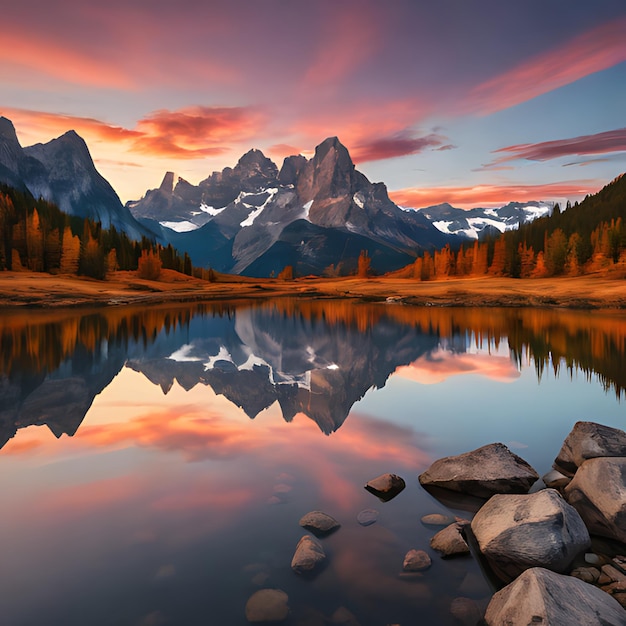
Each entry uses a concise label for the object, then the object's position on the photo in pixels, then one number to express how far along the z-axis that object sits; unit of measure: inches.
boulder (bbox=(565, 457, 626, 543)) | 423.8
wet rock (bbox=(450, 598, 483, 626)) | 327.0
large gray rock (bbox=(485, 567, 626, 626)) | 284.5
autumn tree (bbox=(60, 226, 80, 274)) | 5615.2
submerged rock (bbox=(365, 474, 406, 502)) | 525.3
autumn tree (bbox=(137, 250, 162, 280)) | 7046.8
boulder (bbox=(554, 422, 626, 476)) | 562.6
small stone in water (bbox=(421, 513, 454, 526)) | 461.4
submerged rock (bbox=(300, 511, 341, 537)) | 443.8
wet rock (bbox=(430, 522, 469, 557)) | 402.6
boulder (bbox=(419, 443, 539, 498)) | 524.7
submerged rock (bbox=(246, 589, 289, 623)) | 328.5
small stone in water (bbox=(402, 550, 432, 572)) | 382.6
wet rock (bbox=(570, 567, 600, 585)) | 359.9
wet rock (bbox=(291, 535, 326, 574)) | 383.2
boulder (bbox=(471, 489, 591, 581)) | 366.3
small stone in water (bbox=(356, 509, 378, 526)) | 462.3
